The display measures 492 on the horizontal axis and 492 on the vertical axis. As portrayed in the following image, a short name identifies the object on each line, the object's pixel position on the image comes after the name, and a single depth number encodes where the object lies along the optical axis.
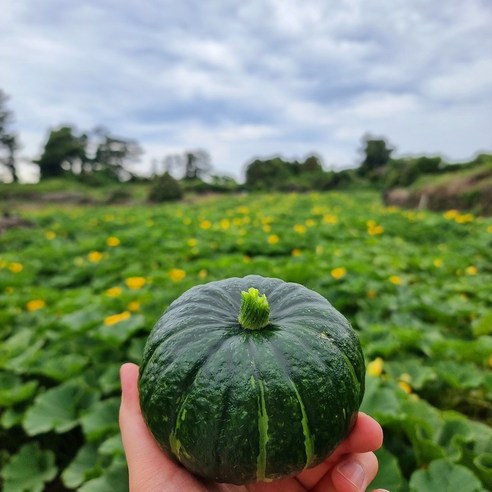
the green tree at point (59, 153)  45.84
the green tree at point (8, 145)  46.09
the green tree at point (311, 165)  48.91
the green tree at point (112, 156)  52.50
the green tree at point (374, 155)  47.25
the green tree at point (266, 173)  43.28
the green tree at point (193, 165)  56.41
